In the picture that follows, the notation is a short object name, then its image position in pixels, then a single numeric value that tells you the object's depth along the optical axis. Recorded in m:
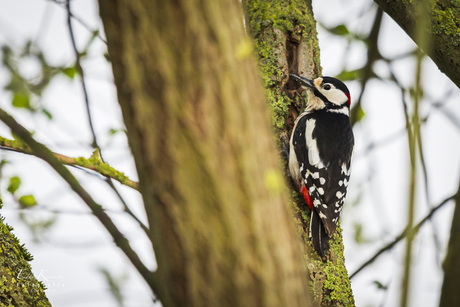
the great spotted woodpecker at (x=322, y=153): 4.88
